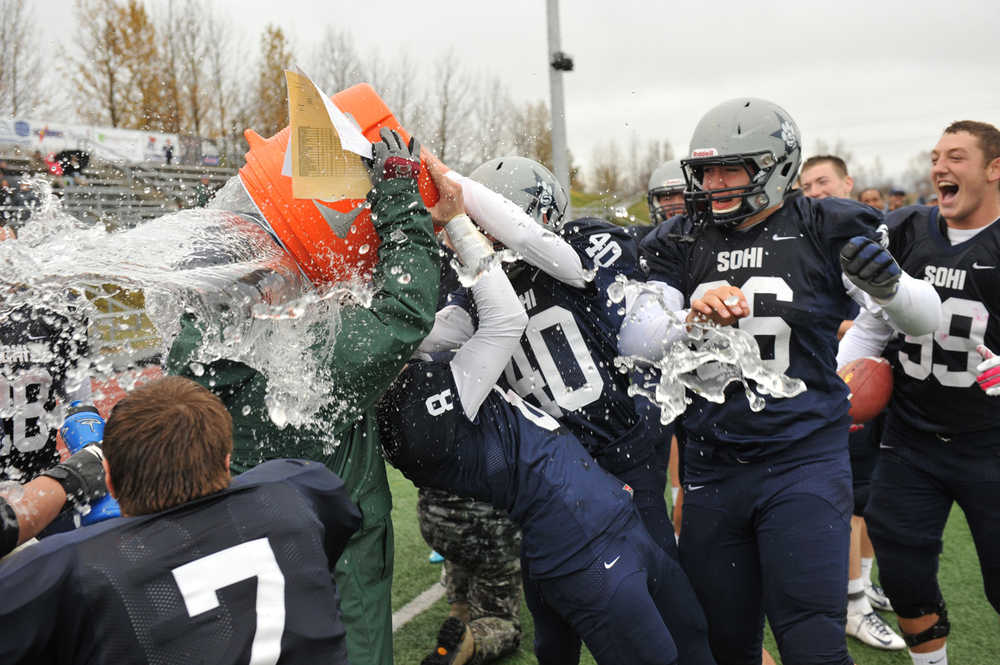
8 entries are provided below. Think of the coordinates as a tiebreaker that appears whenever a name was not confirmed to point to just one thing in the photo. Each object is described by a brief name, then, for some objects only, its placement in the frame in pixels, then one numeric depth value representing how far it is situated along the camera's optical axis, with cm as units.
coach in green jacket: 193
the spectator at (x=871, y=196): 939
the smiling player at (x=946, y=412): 293
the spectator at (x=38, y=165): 1458
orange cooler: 199
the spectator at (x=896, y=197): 1162
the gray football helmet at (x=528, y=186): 267
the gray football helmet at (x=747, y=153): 272
